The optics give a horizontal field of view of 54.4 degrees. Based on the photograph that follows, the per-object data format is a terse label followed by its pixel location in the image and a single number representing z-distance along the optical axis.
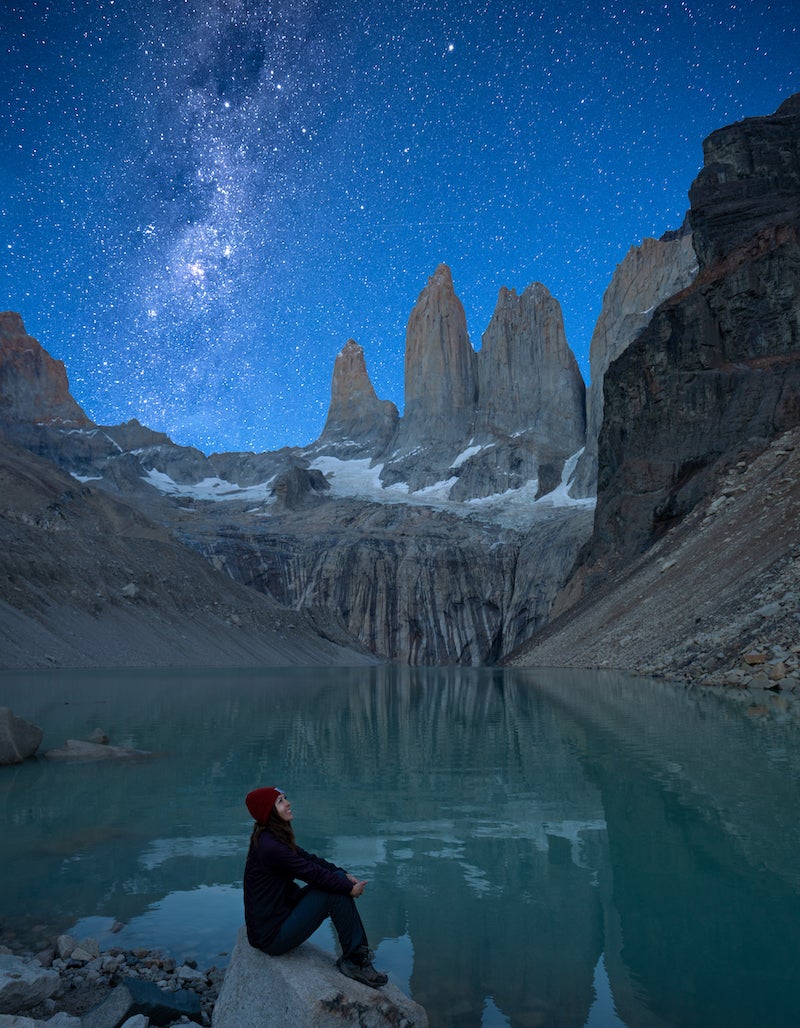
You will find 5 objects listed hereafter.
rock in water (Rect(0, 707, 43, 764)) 13.21
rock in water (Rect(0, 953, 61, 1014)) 4.48
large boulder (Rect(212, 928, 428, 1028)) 4.04
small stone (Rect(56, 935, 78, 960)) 5.38
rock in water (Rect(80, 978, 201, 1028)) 4.34
